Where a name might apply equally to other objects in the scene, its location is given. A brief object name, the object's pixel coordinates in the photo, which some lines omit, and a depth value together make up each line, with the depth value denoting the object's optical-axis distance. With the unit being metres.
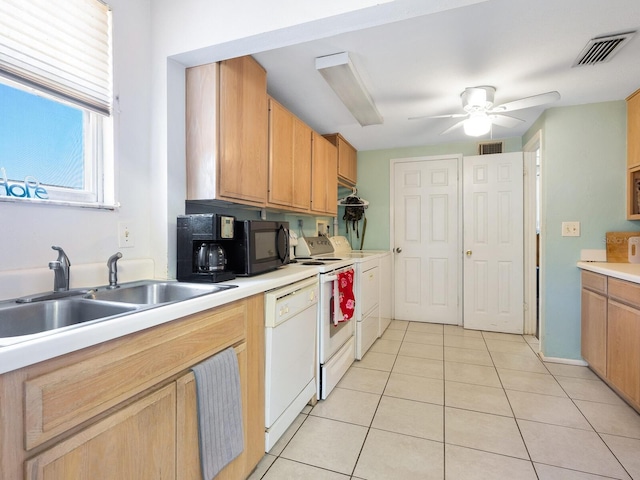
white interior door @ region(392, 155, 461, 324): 4.07
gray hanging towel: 1.15
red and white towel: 2.35
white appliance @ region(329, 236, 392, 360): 2.92
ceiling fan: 2.47
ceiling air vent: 1.81
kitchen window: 1.23
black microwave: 1.79
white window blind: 1.22
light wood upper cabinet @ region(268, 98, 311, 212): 2.34
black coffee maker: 1.63
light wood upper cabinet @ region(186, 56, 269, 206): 1.78
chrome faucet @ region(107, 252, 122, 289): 1.43
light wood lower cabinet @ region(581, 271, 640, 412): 2.04
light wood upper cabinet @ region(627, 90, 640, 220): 2.58
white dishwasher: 1.60
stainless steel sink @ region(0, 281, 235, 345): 1.04
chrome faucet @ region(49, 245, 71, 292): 1.23
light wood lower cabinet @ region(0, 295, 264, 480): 0.69
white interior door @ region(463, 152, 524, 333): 3.70
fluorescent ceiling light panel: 2.03
